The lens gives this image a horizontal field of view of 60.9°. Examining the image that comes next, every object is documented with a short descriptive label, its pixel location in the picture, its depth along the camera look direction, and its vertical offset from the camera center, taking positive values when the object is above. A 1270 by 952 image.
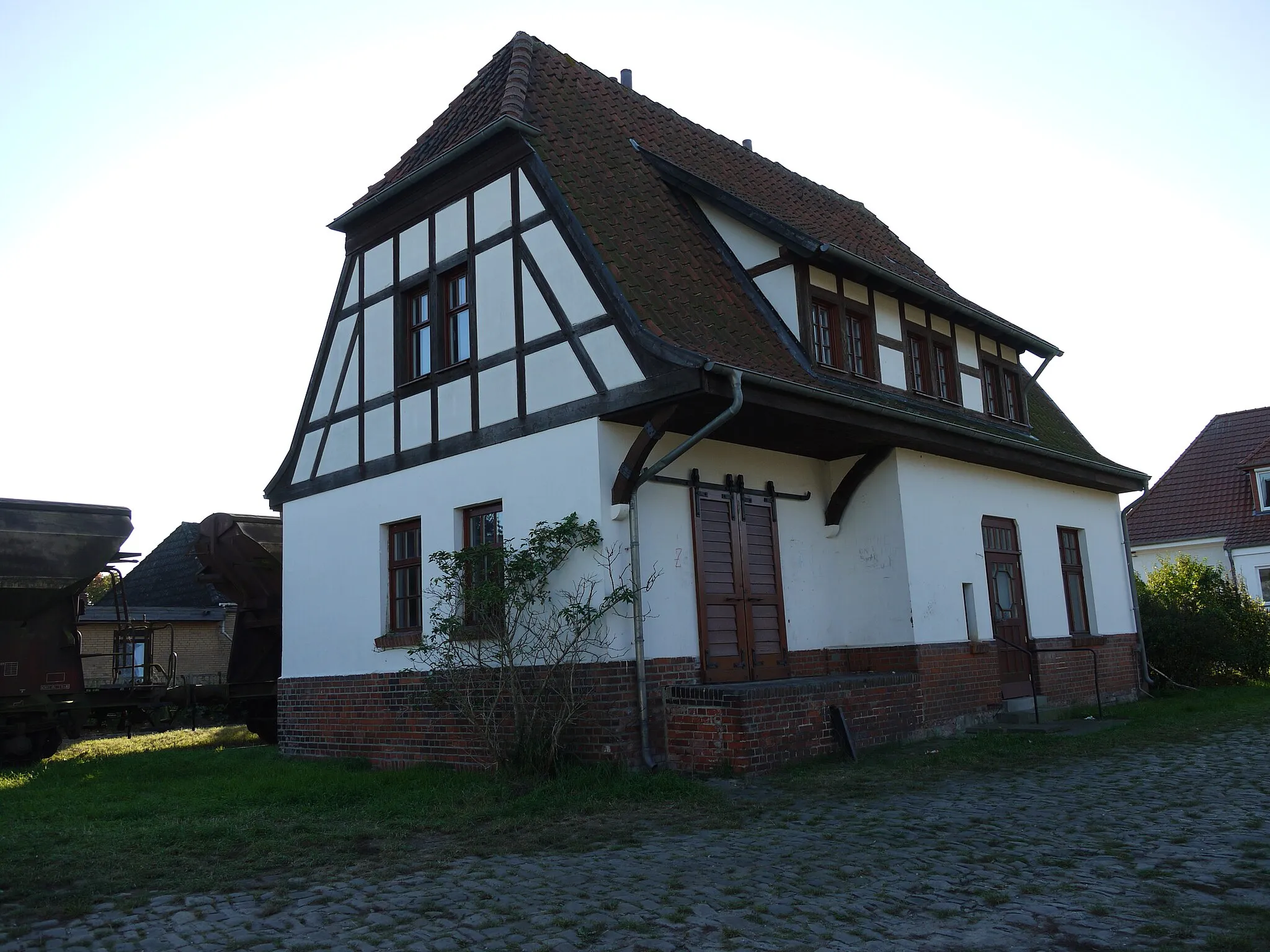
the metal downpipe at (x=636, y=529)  9.62 +1.26
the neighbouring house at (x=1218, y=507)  28.95 +3.52
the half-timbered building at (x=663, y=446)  10.40 +2.36
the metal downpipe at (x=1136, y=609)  17.56 +0.43
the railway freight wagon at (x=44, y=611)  13.85 +1.12
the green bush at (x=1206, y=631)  18.23 +0.02
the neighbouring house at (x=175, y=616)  26.00 +1.83
